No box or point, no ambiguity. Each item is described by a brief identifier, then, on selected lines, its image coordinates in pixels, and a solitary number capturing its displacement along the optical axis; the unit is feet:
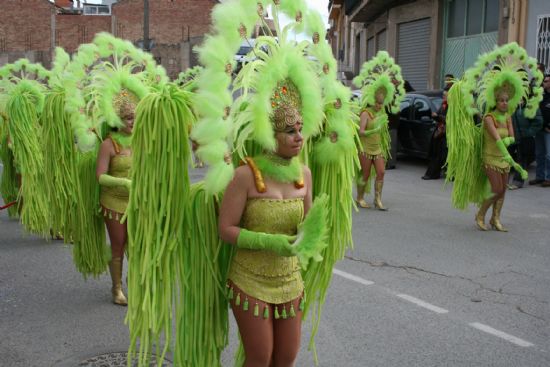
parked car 41.88
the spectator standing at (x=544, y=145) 34.63
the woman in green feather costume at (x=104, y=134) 15.21
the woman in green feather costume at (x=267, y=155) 8.64
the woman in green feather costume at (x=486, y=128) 23.48
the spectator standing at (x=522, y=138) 35.17
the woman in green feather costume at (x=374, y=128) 28.78
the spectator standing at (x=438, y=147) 38.60
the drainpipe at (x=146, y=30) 72.28
